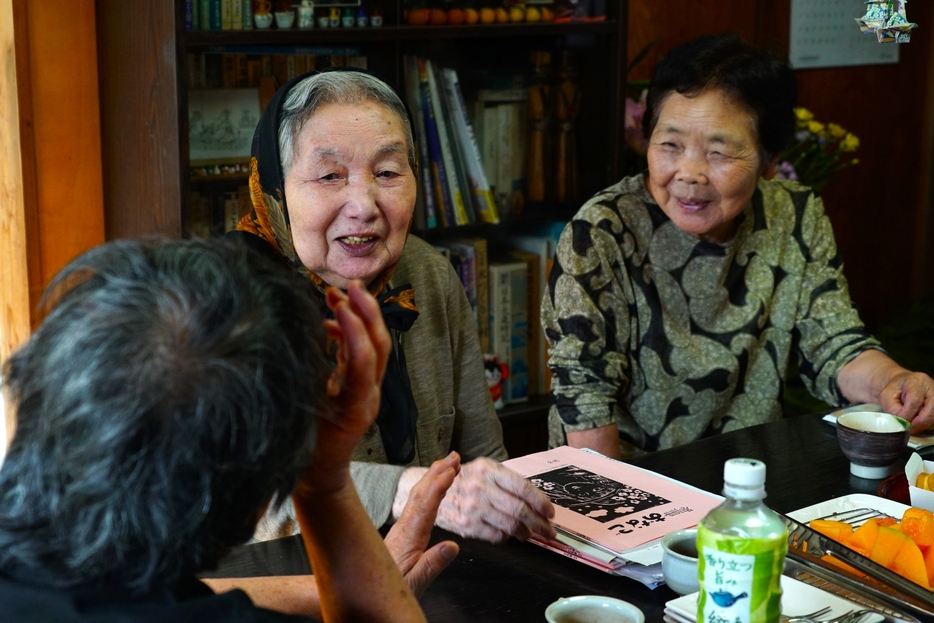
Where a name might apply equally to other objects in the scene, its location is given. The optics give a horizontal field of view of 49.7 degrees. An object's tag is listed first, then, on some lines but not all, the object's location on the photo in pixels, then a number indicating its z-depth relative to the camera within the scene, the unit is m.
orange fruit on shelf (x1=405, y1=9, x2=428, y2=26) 2.55
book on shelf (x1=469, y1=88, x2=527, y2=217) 2.85
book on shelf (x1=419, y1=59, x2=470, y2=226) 2.68
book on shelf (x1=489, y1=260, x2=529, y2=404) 2.90
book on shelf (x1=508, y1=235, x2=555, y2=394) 2.97
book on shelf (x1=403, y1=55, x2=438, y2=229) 2.64
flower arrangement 3.21
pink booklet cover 1.27
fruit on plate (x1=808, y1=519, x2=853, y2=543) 1.21
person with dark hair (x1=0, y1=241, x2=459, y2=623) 0.67
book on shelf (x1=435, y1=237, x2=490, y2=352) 2.82
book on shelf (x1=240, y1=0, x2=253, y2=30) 2.31
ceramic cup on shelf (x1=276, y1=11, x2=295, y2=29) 2.35
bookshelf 2.20
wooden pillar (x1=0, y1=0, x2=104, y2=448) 2.31
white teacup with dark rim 1.04
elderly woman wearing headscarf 1.59
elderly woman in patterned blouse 2.00
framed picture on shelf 2.34
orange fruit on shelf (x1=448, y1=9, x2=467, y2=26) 2.61
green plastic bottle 0.83
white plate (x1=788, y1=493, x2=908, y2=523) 1.34
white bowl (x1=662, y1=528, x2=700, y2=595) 1.10
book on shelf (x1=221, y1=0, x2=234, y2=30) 2.28
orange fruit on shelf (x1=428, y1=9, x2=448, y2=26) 2.58
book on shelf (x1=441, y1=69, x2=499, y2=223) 2.73
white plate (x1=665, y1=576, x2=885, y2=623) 1.04
